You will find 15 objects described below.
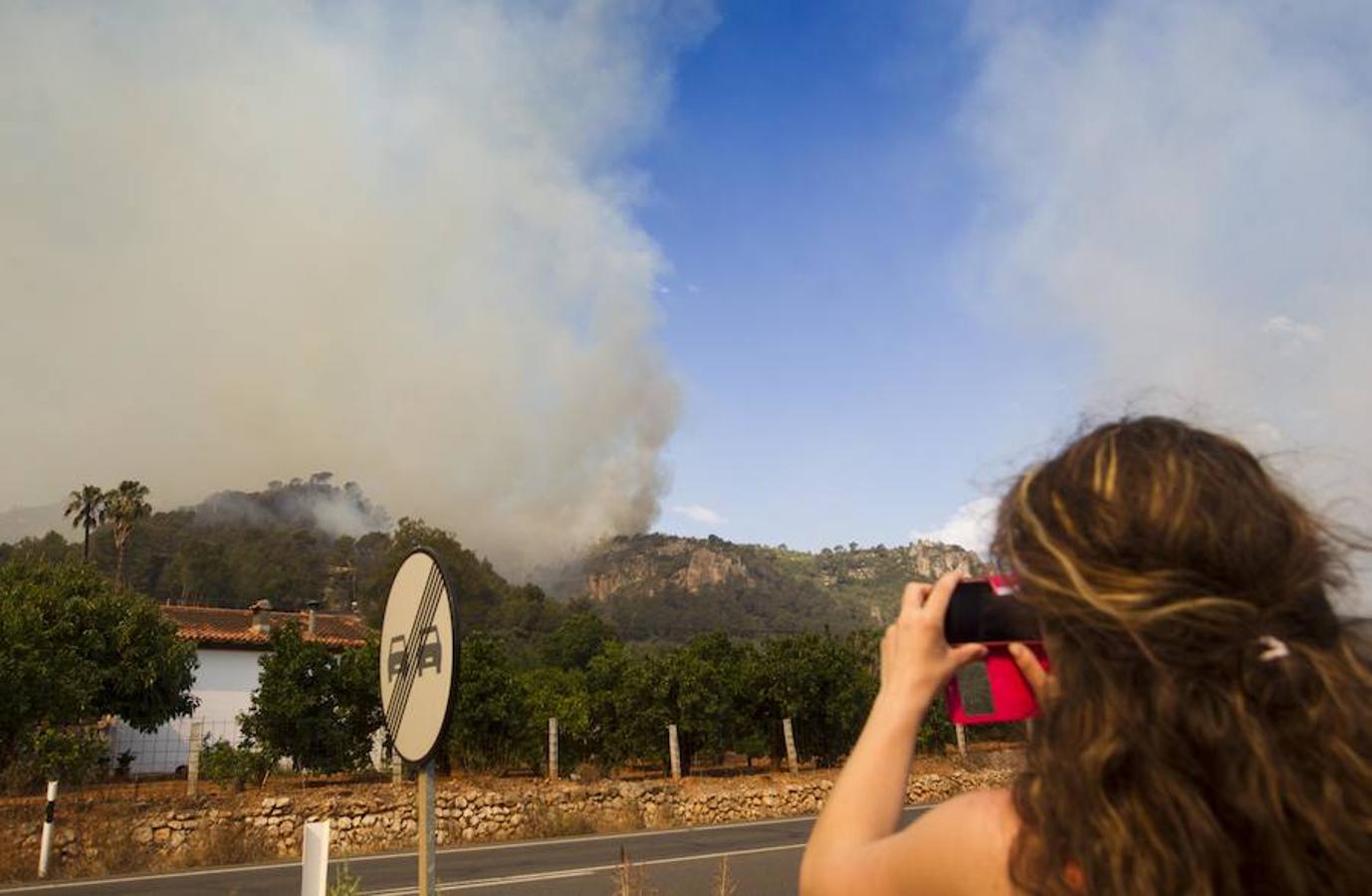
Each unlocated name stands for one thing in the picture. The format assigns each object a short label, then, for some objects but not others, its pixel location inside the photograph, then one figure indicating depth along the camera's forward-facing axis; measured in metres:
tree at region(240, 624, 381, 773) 20.48
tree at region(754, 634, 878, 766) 26.06
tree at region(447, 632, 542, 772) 22.59
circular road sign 2.41
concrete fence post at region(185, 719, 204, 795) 16.67
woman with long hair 0.94
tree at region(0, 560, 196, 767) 18.88
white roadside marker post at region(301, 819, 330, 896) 2.88
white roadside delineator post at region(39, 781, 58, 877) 11.48
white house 31.59
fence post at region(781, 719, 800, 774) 23.30
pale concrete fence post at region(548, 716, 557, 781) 20.17
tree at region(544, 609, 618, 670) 53.44
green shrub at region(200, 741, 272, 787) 18.38
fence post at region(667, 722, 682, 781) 21.67
